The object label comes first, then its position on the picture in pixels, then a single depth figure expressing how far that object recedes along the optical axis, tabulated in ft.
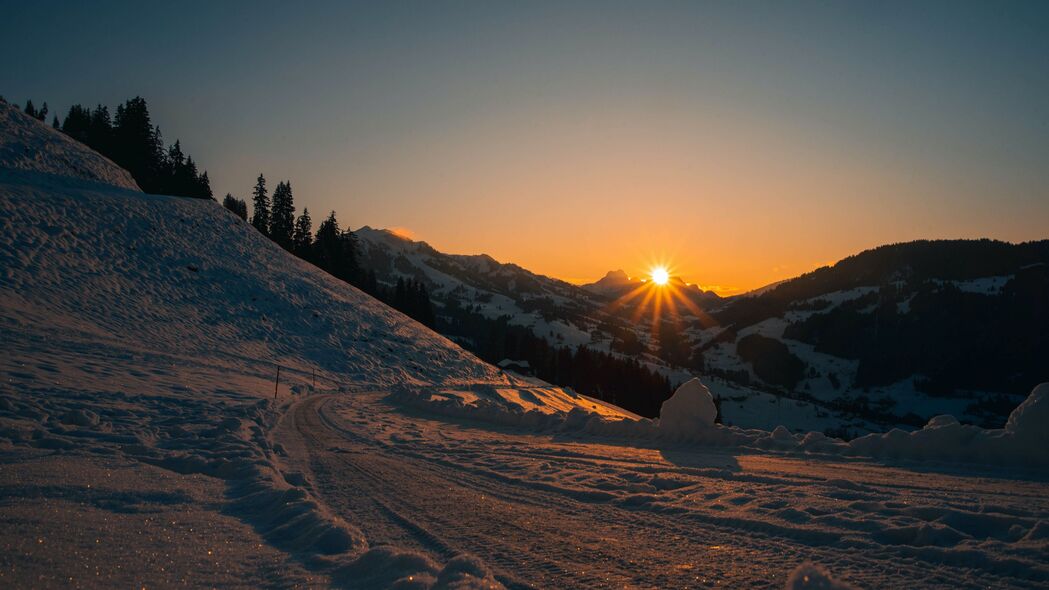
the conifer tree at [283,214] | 287.07
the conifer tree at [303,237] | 279.49
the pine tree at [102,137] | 253.65
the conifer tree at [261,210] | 289.74
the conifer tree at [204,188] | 264.27
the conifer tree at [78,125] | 277.44
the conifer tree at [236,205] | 335.01
